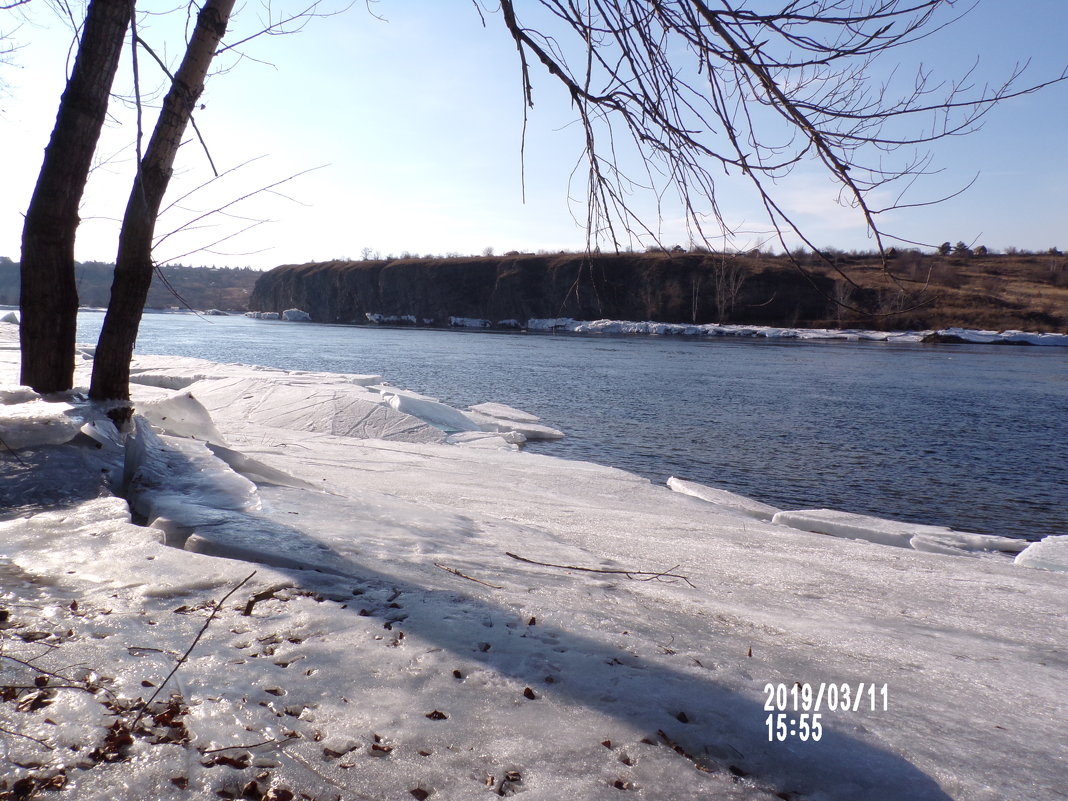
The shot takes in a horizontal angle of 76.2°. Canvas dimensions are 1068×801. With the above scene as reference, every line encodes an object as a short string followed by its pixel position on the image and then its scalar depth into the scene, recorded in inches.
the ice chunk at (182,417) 184.1
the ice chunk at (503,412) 469.1
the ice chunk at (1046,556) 182.5
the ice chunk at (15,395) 140.9
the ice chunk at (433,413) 396.8
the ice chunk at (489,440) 355.3
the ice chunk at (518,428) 414.3
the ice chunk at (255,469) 154.4
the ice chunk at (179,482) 114.7
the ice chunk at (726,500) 244.8
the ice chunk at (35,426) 122.2
